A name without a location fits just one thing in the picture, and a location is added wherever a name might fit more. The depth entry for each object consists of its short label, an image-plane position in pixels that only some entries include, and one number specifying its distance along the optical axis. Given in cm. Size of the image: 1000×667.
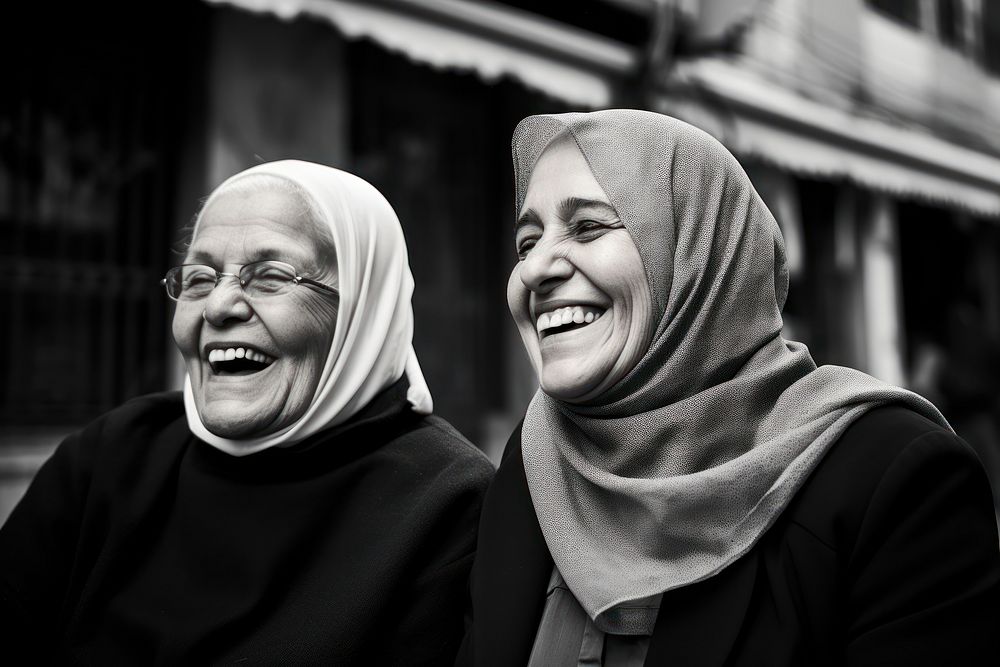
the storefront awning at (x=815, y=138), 600
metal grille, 461
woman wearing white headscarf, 196
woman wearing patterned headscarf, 144
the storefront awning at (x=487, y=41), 421
